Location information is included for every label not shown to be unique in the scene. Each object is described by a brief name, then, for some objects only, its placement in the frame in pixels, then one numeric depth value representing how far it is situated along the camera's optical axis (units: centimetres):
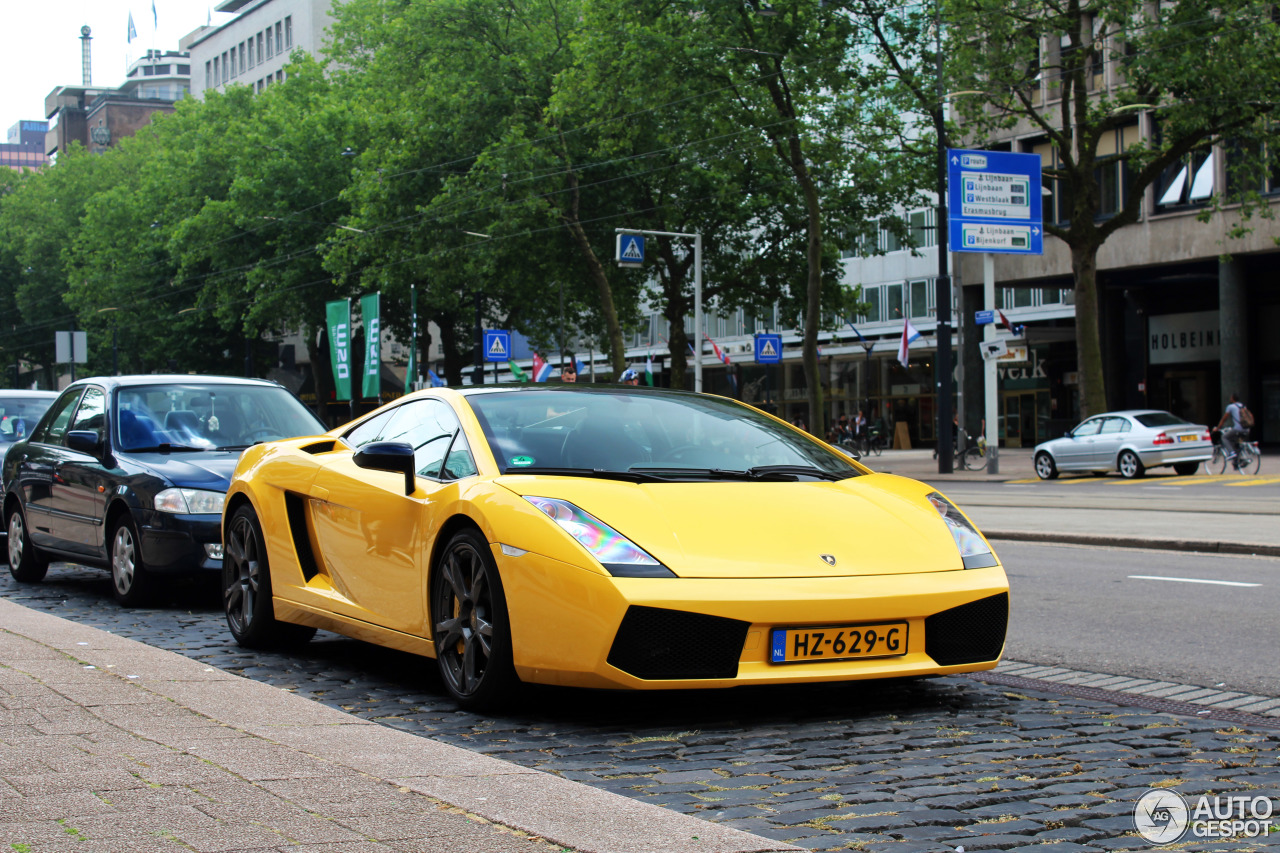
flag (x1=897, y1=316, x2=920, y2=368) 5100
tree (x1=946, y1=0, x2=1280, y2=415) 2989
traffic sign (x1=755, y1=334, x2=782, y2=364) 4409
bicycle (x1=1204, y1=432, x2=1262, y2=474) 2941
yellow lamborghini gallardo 502
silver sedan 2903
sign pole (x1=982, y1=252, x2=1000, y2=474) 3173
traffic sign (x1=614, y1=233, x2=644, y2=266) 3759
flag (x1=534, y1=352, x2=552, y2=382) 5412
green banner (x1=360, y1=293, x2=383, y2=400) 3731
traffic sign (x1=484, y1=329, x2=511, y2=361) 4316
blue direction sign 2956
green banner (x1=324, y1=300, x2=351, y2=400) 3803
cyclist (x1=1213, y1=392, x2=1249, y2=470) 2939
